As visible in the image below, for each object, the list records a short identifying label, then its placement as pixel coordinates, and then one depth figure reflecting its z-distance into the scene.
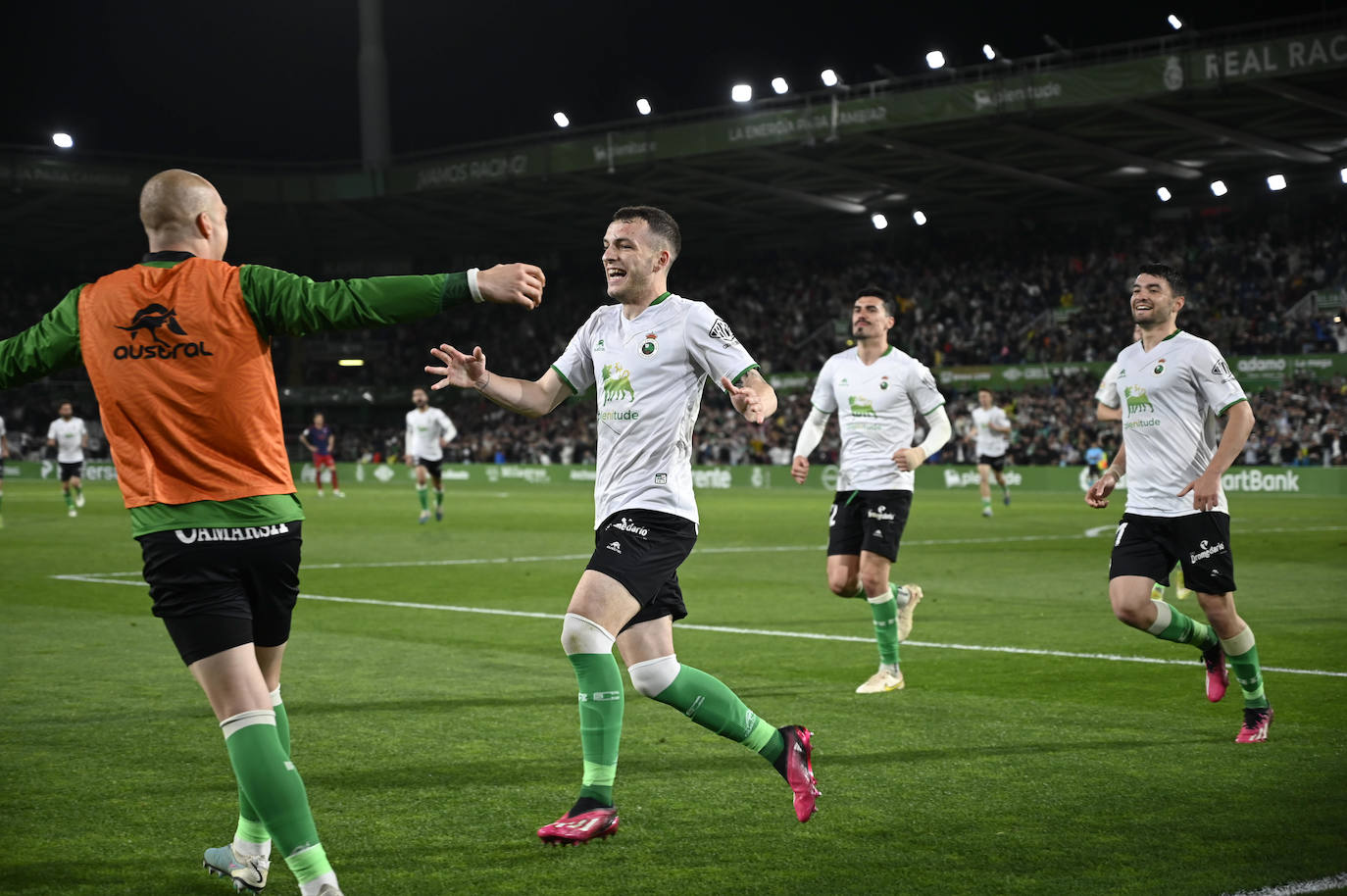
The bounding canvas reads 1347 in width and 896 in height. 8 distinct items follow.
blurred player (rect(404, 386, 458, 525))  26.80
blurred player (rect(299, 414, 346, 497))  39.25
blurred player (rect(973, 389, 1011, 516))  29.14
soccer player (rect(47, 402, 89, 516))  29.81
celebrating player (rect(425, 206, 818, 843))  5.54
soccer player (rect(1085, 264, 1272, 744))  7.45
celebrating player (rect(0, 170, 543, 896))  4.17
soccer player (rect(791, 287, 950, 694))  9.23
